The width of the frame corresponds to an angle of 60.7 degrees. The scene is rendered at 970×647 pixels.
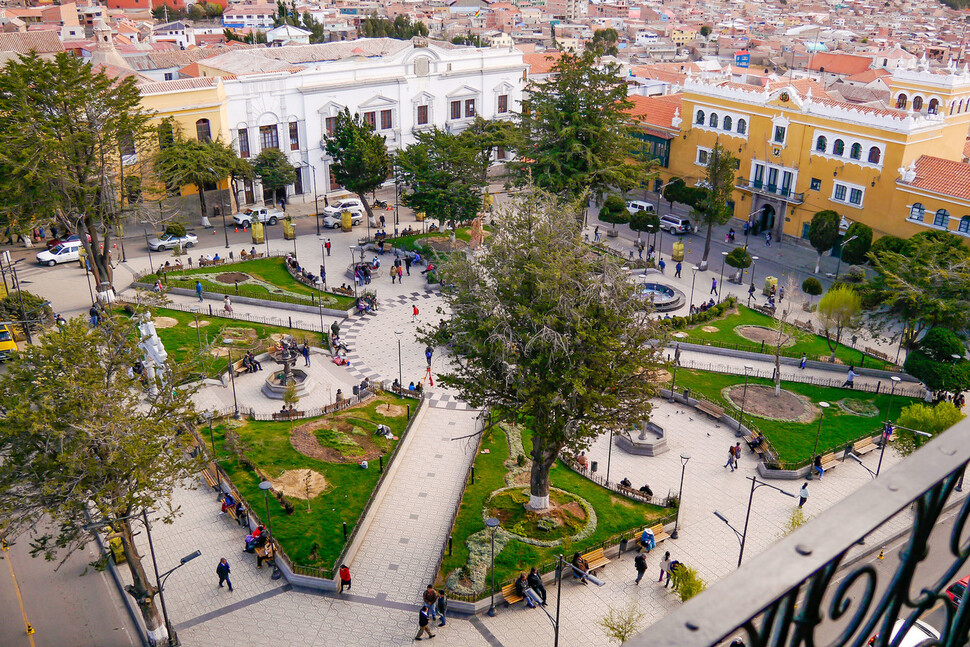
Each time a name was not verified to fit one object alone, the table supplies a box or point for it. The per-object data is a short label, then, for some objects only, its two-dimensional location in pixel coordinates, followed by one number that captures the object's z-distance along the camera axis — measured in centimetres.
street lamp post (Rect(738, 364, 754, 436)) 3058
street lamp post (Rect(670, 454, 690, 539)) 2454
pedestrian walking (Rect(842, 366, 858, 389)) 3312
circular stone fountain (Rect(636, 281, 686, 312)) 4094
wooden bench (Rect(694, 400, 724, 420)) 3111
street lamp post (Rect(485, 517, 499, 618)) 1972
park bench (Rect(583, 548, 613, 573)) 2289
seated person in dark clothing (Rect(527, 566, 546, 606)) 2141
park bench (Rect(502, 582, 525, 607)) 2142
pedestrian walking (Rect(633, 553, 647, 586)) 2238
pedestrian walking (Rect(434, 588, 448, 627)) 2074
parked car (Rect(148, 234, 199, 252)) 4494
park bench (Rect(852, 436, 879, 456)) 2862
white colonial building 5162
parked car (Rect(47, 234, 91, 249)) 4350
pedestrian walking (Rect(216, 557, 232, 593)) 2141
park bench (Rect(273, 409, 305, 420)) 2975
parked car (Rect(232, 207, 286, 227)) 4834
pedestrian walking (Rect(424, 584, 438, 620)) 2059
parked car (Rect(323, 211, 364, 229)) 5000
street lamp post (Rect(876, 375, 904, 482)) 2786
